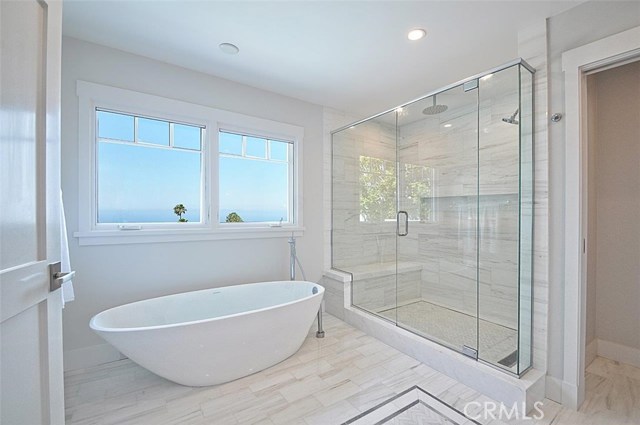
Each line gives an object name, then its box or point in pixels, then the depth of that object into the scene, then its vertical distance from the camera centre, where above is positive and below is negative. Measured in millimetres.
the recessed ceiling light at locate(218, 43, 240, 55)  2179 +1343
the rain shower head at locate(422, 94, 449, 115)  2865 +1127
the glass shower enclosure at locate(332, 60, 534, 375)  2420 -7
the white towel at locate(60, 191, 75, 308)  1538 -298
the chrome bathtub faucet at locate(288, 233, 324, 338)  2689 -569
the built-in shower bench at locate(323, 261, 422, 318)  3102 -870
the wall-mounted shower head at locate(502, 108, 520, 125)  2090 +780
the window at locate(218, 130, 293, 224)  2848 +375
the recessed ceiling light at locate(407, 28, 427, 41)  1993 +1340
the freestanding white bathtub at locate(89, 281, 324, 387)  1678 -850
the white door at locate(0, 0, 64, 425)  744 +3
